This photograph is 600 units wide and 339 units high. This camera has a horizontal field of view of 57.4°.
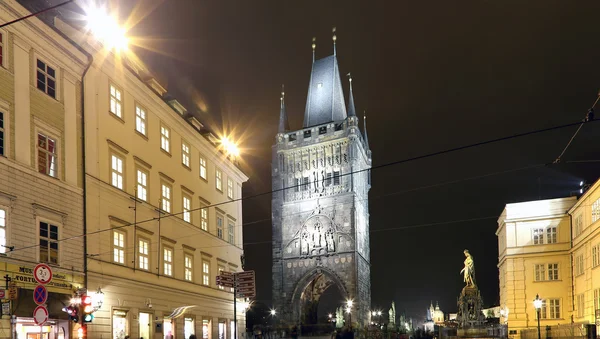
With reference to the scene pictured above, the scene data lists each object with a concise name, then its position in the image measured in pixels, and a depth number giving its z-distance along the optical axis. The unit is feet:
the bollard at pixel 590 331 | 87.30
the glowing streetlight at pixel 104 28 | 77.00
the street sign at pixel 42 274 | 47.59
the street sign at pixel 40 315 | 45.96
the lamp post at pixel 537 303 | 113.58
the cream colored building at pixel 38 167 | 57.21
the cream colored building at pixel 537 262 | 144.46
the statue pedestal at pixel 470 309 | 143.33
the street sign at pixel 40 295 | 46.98
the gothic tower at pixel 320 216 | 290.56
